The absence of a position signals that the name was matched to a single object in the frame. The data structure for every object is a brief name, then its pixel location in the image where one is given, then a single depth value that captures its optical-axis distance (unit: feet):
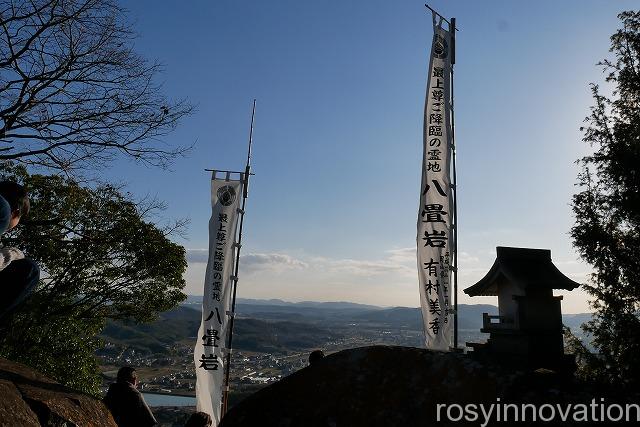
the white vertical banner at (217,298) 38.09
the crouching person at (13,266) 10.34
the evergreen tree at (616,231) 47.62
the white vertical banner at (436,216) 31.30
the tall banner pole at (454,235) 30.86
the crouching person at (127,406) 18.92
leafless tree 27.94
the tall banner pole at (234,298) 39.40
